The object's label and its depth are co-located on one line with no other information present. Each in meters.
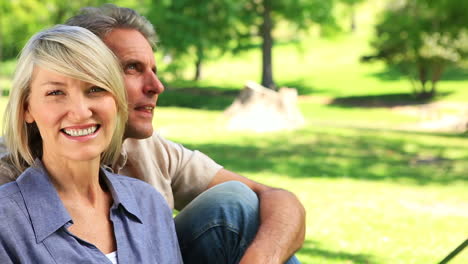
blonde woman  1.96
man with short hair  2.63
